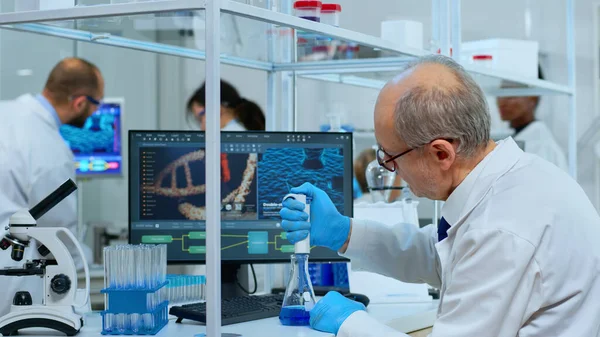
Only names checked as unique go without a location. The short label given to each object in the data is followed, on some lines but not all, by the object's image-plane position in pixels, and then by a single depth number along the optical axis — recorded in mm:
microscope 1877
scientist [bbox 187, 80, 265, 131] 3593
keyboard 1994
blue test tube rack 1840
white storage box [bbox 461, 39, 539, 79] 3436
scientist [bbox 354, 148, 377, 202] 3615
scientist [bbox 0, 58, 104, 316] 2924
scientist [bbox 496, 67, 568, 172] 4828
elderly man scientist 1529
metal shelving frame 1623
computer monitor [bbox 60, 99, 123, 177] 5383
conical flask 1988
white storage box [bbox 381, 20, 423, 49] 2561
